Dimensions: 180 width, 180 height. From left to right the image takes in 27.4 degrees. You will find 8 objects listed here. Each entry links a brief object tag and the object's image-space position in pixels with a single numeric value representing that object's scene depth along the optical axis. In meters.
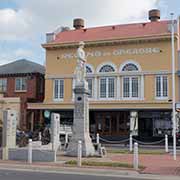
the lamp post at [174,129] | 18.64
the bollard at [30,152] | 16.45
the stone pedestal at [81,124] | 19.22
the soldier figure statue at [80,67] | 20.00
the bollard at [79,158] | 15.43
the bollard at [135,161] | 14.67
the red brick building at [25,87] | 37.66
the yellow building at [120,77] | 32.16
